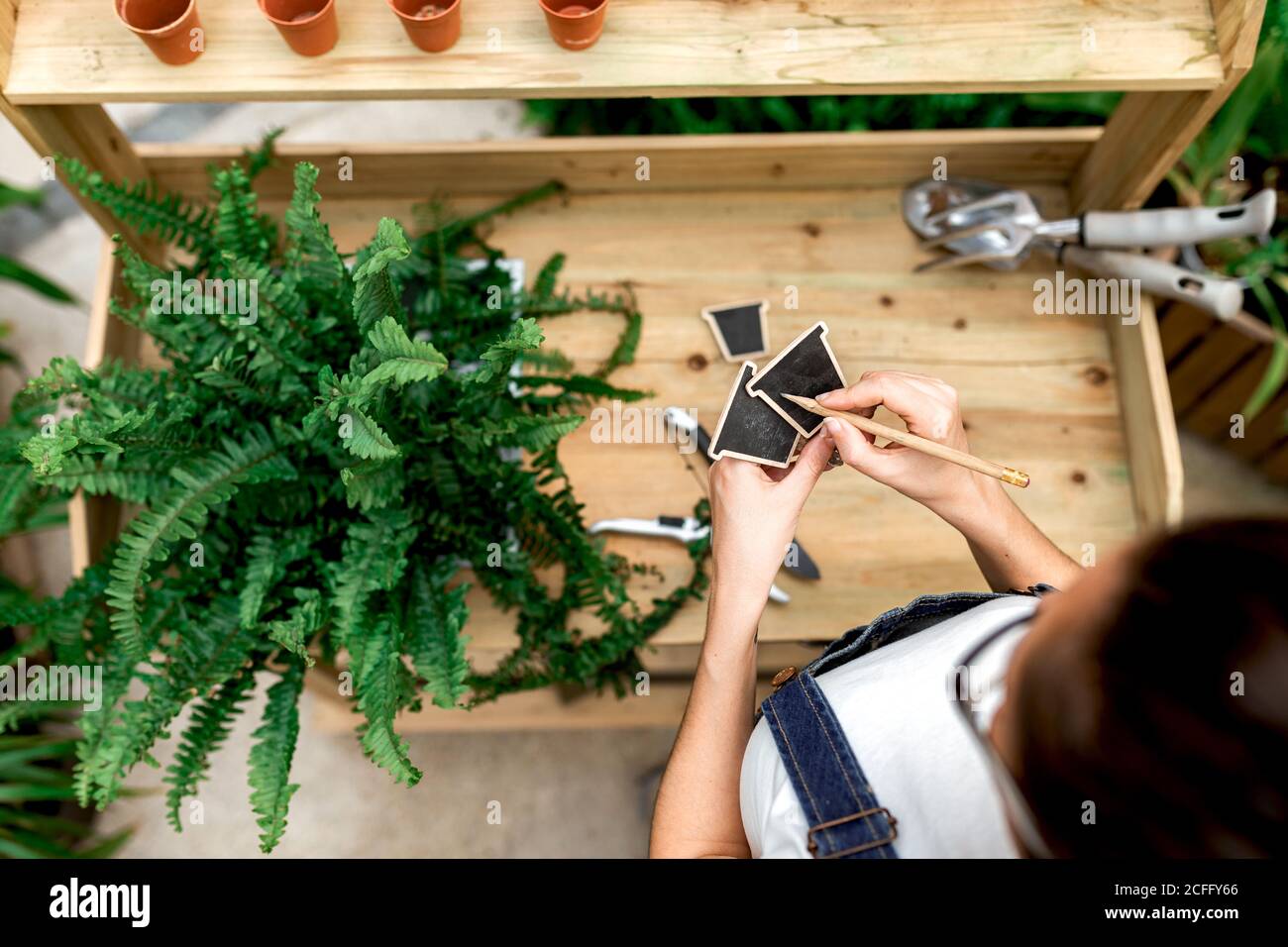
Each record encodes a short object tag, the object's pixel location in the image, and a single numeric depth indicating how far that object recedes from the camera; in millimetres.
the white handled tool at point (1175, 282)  1664
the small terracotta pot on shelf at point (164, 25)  1269
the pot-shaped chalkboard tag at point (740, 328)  1771
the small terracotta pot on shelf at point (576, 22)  1266
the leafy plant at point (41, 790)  2066
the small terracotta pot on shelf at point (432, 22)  1268
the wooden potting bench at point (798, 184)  1338
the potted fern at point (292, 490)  1226
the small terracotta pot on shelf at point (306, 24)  1267
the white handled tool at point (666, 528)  1677
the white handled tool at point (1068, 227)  1610
